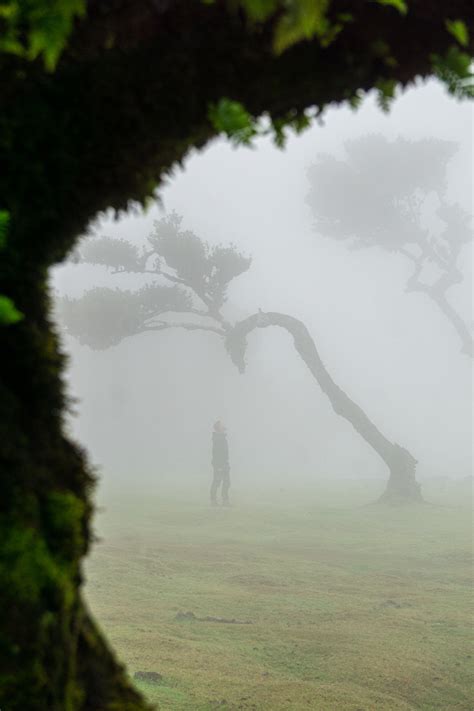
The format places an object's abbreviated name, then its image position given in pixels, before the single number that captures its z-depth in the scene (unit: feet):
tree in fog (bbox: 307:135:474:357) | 108.99
